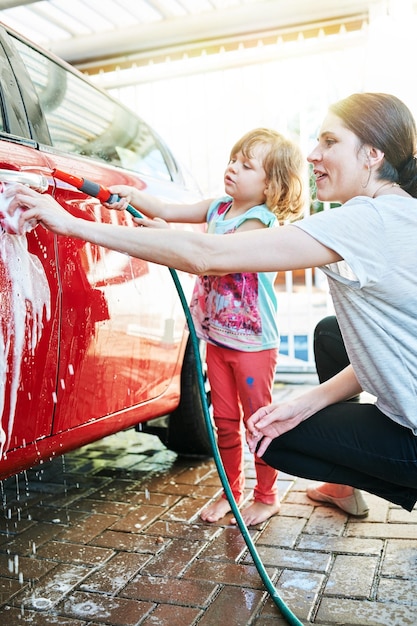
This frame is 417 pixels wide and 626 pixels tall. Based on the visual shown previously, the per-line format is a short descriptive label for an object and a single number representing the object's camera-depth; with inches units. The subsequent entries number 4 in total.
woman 59.9
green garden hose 73.6
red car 69.7
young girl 96.3
